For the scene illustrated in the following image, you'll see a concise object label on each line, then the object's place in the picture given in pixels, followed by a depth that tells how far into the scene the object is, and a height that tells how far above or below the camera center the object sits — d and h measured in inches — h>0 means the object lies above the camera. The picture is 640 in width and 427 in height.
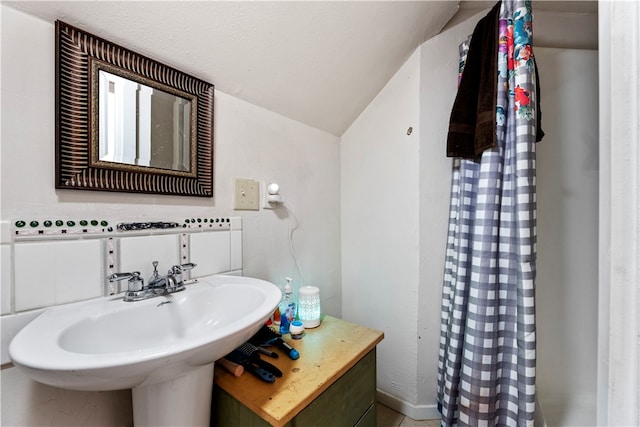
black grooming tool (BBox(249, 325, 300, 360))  30.8 -17.1
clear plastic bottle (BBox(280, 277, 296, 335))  38.2 -16.1
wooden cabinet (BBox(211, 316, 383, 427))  23.1 -18.2
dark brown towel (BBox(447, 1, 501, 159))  36.9 +18.9
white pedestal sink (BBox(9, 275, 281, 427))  14.4 -9.8
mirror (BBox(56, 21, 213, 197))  23.5 +10.3
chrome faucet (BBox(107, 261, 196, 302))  25.4 -7.7
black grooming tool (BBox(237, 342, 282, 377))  27.0 -16.9
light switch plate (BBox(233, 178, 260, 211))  37.9 +3.0
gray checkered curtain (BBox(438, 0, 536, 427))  33.7 -6.6
